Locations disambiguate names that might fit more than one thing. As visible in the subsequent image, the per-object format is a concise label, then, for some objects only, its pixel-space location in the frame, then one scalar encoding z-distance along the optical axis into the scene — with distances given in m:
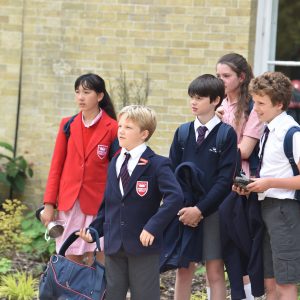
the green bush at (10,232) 16.89
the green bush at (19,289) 14.33
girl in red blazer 13.07
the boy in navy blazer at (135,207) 10.96
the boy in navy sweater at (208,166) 11.84
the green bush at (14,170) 18.58
